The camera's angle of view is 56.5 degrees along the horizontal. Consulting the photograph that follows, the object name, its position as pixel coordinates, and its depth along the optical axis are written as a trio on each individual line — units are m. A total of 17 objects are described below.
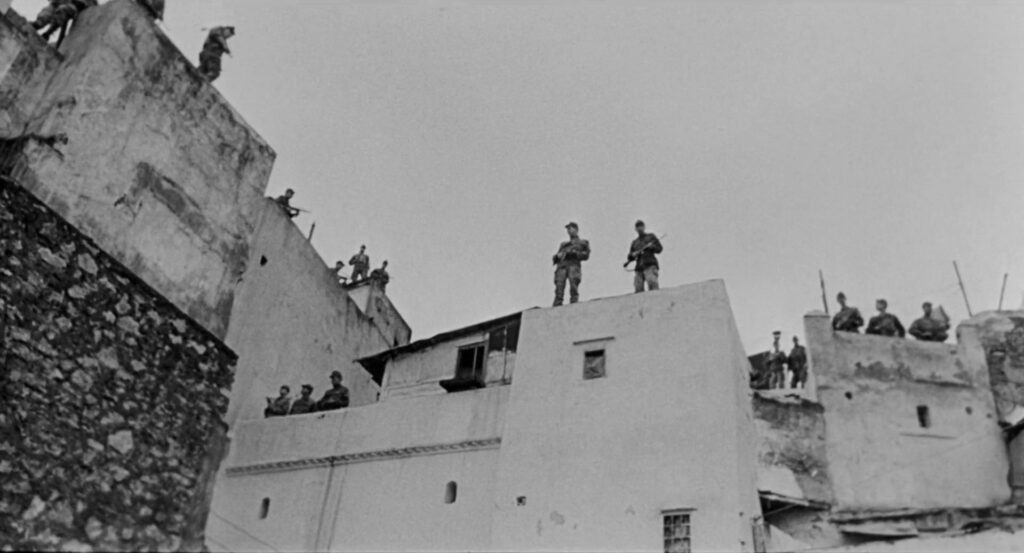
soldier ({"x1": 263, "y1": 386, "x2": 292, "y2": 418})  18.94
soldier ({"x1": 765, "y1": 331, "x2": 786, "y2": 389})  24.19
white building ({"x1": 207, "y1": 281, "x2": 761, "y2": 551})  14.36
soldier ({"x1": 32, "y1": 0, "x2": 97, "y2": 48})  13.64
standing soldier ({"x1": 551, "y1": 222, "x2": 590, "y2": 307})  18.66
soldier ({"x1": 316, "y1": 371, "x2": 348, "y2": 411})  18.55
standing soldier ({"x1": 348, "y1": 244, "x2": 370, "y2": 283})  26.97
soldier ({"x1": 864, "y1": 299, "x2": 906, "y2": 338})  22.06
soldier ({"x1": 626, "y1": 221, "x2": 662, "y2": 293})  17.86
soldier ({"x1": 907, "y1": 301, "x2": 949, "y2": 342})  22.36
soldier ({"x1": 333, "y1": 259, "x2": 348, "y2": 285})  26.66
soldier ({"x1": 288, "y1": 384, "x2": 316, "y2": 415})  18.61
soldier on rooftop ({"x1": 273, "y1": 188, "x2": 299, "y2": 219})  23.07
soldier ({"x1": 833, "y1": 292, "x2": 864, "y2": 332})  22.27
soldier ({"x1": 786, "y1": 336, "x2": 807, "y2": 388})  23.19
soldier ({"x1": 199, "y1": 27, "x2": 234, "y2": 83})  15.44
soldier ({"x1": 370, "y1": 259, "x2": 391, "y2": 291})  26.01
